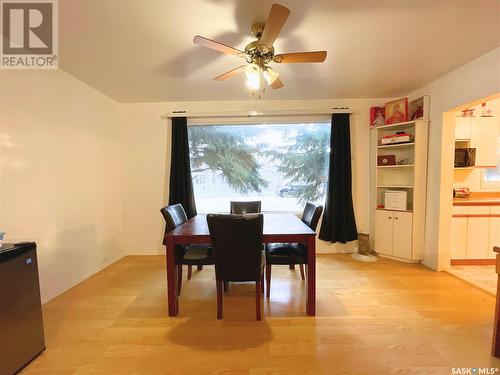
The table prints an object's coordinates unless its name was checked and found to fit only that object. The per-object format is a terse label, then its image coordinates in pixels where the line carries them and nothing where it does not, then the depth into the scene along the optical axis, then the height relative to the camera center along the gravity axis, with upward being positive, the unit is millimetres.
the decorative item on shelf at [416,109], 3059 +993
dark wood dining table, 1966 -575
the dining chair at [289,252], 2180 -748
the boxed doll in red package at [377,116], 3346 +946
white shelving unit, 3004 -167
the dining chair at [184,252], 2188 -762
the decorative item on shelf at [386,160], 3234 +268
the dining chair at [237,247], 1785 -571
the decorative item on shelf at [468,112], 3025 +899
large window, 3607 +225
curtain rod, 3373 +984
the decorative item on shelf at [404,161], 3260 +257
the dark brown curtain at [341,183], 3398 -73
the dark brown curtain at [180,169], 3422 +130
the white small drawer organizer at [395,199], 3102 -299
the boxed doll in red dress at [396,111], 3113 +960
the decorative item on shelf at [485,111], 3010 +912
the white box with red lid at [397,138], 3056 +558
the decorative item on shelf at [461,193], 3219 -205
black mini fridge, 1347 -841
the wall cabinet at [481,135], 2990 +592
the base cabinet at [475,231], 2910 -688
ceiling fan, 1565 +954
